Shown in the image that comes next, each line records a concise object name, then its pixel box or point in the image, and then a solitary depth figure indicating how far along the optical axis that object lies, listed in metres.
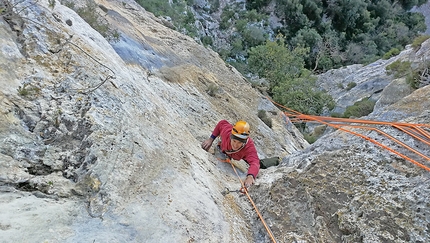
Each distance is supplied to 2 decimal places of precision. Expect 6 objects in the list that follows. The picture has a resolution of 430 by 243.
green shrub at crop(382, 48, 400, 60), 39.14
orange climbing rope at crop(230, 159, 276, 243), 4.16
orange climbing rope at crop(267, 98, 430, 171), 4.29
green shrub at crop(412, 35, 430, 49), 28.42
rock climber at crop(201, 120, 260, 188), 5.70
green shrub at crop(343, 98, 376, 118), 23.33
